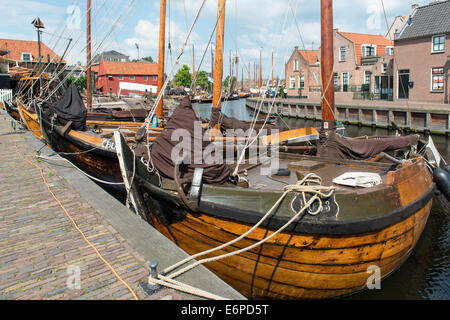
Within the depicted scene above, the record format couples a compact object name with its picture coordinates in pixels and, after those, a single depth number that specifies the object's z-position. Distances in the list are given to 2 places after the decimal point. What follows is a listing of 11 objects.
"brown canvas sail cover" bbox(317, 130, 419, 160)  7.31
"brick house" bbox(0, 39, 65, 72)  54.16
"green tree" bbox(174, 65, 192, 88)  77.50
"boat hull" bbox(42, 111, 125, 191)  10.05
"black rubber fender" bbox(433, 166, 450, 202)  5.79
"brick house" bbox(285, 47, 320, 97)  48.34
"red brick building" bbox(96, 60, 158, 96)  64.38
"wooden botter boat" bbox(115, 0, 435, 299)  4.43
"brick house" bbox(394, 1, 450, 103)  26.86
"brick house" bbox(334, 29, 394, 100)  35.81
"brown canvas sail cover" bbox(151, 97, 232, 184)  4.96
